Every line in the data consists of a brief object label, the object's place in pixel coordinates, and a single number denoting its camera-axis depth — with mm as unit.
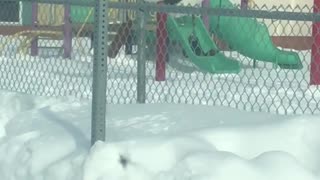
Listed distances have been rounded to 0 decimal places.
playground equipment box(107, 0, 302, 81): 10750
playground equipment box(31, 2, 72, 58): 12055
